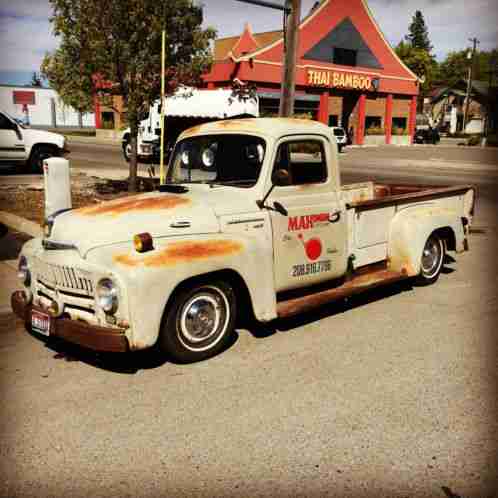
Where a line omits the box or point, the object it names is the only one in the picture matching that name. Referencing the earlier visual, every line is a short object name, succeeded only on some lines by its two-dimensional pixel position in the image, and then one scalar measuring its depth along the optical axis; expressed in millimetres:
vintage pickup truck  4195
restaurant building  38406
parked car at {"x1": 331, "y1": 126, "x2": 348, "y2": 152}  35441
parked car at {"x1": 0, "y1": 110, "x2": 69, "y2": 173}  17016
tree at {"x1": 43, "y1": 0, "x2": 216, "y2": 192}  11406
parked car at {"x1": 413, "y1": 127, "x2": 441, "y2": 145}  56112
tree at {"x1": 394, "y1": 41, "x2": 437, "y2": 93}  87375
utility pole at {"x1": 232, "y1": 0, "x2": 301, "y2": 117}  13039
